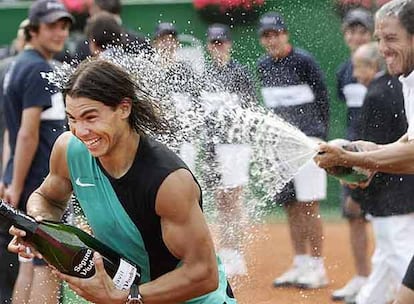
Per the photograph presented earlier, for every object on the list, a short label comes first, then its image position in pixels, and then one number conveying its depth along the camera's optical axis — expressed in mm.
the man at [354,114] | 16558
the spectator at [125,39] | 14977
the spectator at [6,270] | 13809
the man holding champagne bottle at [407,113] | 10834
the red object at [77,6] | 25422
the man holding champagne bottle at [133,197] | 8264
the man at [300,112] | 16792
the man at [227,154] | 13980
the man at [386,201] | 14160
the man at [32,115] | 13708
